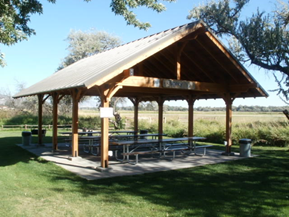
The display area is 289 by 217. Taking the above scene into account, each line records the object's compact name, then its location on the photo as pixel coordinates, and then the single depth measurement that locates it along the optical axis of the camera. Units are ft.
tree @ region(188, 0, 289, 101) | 42.19
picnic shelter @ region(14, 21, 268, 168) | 24.61
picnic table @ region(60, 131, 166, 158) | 36.02
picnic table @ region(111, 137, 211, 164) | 29.00
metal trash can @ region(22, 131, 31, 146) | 42.04
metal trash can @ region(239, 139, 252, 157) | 33.94
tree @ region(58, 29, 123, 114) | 94.17
